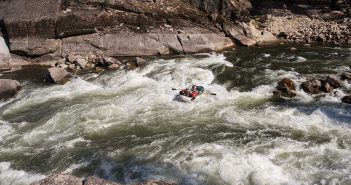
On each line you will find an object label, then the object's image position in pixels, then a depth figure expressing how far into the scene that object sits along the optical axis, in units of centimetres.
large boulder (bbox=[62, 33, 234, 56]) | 2094
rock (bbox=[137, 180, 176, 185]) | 665
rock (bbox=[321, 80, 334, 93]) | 1448
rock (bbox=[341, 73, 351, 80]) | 1529
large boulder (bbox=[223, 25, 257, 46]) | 2169
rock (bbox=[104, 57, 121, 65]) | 1946
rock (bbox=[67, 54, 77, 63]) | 2048
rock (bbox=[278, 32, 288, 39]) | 2232
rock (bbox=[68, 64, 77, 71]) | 1976
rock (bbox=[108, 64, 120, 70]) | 1922
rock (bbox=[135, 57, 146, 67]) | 1916
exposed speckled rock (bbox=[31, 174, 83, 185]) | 667
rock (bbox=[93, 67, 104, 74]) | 1909
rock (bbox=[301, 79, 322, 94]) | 1459
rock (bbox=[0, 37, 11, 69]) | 2090
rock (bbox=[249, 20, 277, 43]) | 2223
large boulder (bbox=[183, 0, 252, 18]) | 2308
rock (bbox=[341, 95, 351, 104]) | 1357
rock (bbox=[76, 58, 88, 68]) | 1990
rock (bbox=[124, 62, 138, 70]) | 1892
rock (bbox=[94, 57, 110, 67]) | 1952
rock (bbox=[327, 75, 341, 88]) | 1469
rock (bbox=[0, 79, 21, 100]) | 1643
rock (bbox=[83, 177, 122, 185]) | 676
